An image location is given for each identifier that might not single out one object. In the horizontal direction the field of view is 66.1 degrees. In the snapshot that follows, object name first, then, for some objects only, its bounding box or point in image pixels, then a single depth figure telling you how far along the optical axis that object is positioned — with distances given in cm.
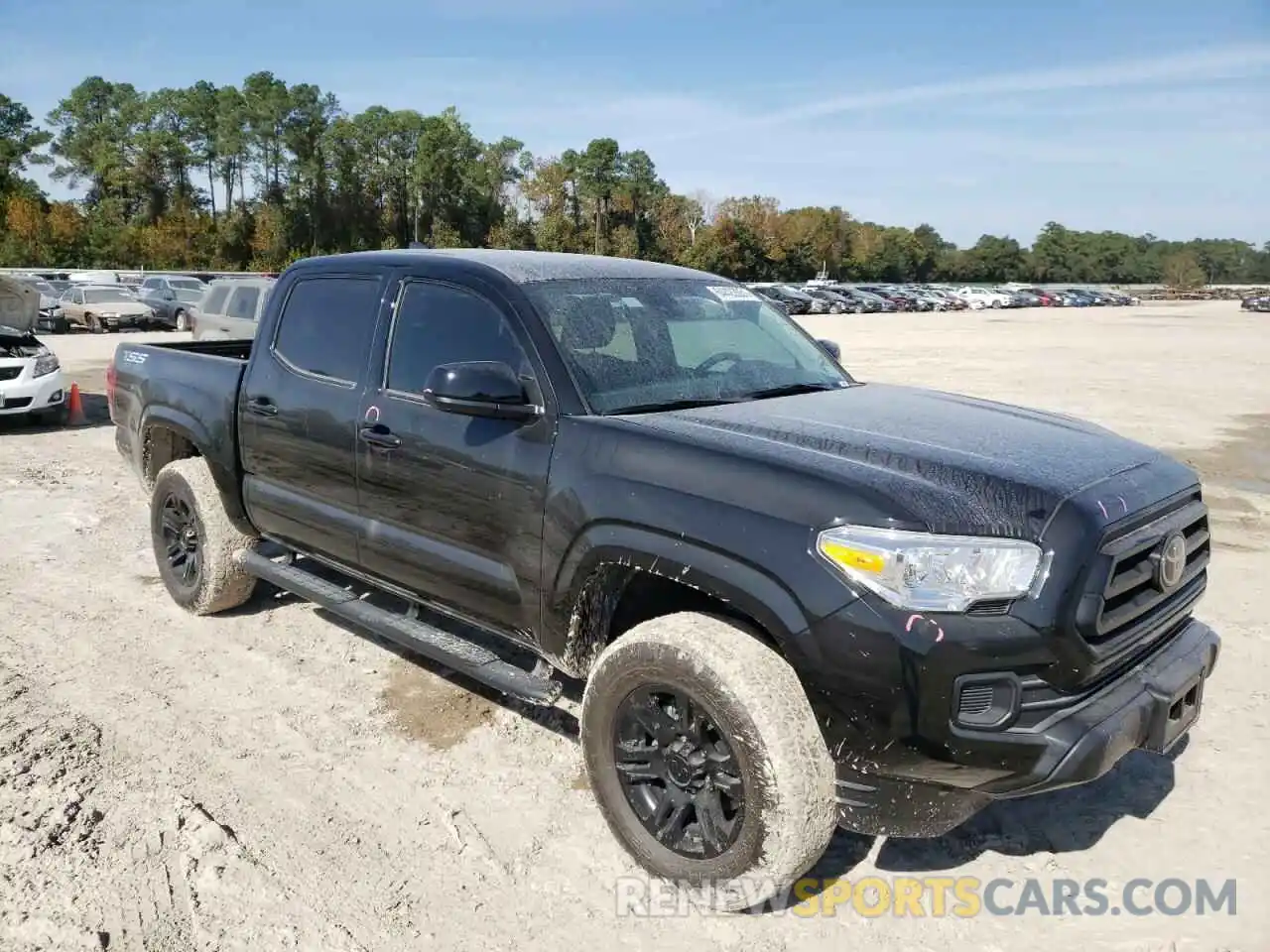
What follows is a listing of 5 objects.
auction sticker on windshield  430
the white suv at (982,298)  7119
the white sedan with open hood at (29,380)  1128
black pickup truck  253
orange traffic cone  1218
